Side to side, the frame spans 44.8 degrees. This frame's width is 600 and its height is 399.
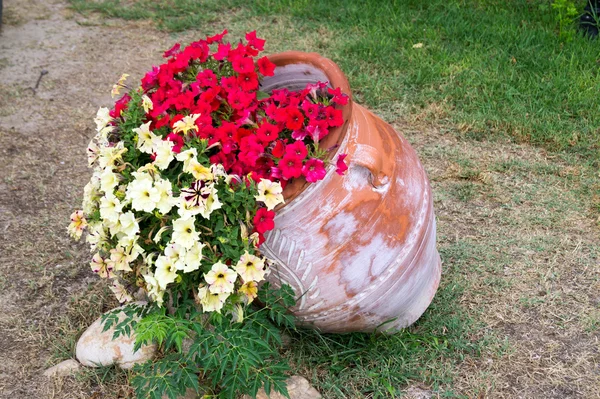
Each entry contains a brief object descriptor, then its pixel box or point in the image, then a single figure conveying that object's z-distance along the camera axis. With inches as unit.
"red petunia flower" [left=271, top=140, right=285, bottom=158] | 90.2
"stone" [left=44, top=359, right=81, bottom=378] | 106.1
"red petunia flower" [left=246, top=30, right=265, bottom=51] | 103.1
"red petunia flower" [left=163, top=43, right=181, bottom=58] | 106.3
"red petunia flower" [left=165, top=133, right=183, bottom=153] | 91.9
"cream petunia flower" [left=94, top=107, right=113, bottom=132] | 99.5
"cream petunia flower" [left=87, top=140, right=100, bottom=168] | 99.5
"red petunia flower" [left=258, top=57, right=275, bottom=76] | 101.0
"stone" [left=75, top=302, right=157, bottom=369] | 104.6
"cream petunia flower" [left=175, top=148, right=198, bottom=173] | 87.6
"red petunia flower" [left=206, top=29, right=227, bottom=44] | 104.6
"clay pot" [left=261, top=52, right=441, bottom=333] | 92.5
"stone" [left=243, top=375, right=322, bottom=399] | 97.1
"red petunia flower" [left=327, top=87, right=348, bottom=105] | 94.4
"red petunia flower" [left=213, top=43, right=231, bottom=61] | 101.9
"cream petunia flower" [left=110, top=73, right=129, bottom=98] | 105.7
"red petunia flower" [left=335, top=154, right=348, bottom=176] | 90.0
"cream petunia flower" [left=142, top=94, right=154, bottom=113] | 97.0
